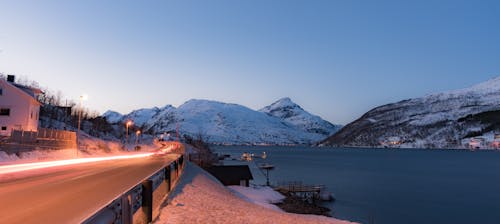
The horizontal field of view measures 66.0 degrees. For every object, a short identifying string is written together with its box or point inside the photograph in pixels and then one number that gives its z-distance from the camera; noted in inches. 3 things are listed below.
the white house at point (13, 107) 2281.0
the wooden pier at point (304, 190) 2309.3
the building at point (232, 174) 2166.6
